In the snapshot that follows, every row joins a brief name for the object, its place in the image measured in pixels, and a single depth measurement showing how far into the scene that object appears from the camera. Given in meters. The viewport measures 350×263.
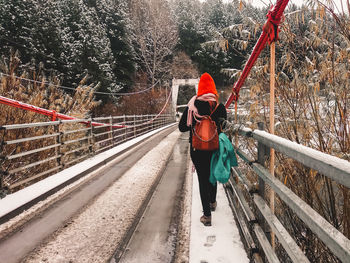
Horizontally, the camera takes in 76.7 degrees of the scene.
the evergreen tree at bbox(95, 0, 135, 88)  29.38
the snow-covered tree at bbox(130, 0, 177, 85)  32.06
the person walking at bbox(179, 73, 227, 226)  2.32
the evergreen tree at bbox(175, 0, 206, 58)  47.58
